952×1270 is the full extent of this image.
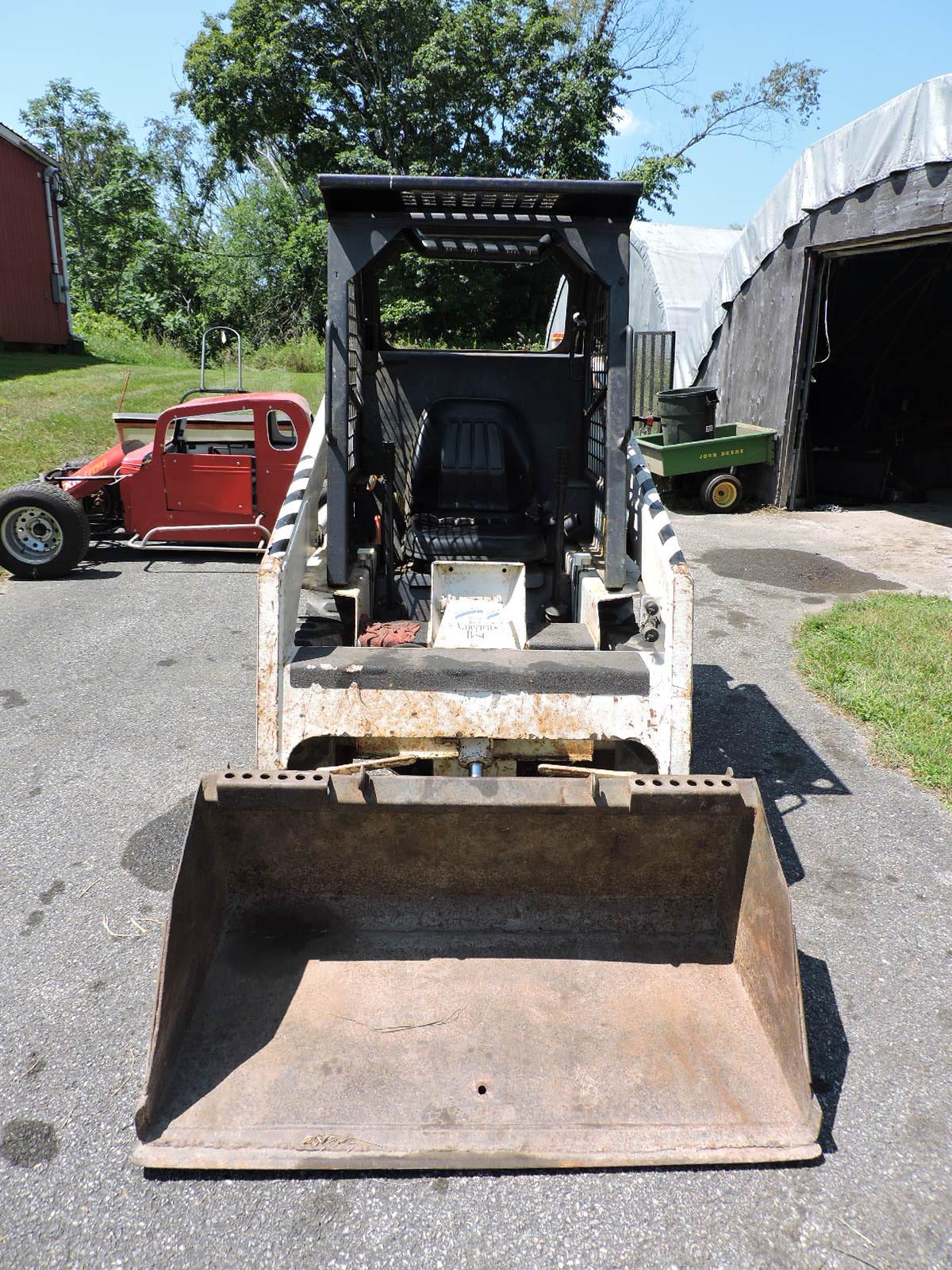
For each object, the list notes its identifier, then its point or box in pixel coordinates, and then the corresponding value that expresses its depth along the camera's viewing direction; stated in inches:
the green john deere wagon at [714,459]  489.1
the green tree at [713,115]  1002.7
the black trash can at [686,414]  477.1
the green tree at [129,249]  1211.9
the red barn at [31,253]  816.9
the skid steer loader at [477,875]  98.9
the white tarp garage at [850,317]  391.5
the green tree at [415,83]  869.8
